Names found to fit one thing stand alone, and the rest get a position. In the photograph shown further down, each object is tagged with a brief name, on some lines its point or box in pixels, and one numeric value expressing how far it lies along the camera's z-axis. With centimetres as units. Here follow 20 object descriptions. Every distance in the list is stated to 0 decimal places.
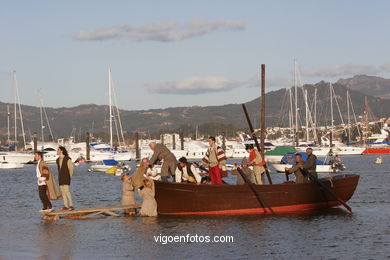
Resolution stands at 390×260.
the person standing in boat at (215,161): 2638
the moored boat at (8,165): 9225
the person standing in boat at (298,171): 2764
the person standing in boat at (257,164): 2723
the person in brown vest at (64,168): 2519
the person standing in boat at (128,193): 2739
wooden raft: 2602
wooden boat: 2584
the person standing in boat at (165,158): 2608
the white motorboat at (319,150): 11081
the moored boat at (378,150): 14975
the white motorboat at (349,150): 13490
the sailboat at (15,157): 9944
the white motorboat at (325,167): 6411
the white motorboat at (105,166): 8091
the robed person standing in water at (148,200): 2583
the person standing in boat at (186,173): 2695
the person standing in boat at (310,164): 2750
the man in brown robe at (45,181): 2511
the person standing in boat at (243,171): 2787
